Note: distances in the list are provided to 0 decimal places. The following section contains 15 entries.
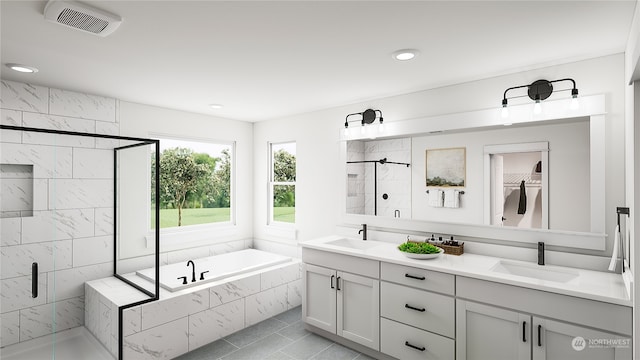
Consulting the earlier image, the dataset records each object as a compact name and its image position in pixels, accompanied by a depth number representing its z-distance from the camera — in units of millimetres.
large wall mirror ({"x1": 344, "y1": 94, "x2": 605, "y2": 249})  2393
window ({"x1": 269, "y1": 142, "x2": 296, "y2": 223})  4586
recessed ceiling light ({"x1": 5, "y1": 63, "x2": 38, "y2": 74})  2577
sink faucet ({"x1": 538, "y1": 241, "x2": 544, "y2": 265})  2506
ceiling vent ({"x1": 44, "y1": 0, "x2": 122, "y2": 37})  1661
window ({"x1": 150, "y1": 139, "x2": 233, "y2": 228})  4234
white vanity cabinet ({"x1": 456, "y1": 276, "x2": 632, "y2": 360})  1871
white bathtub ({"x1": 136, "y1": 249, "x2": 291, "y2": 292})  3248
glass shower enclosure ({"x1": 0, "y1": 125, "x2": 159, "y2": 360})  2121
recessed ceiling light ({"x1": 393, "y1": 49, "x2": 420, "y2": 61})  2326
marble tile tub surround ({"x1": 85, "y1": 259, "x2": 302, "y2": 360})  2785
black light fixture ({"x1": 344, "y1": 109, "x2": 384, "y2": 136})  3512
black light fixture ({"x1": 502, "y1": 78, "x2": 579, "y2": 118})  2520
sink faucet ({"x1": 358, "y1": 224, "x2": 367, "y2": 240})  3601
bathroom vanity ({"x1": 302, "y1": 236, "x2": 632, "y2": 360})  1935
